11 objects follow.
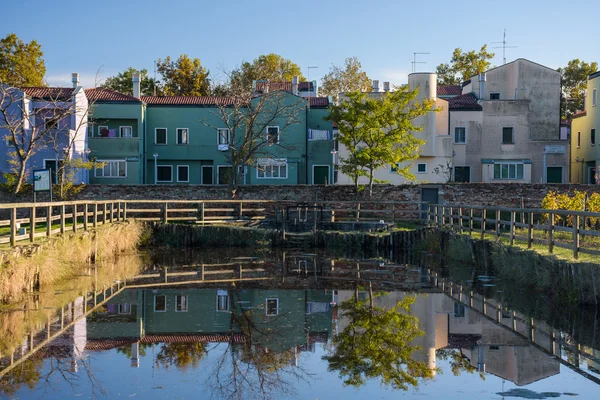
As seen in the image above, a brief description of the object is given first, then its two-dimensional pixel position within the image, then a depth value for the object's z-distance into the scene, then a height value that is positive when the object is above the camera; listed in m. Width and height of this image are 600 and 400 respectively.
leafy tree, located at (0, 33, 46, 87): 62.06 +8.59
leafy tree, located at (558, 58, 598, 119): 75.12 +8.78
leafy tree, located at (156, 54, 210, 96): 71.19 +8.51
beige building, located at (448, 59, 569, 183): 54.56 +2.29
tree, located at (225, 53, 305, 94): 69.19 +9.45
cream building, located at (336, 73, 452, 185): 52.69 +1.91
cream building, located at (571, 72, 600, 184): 55.25 +2.85
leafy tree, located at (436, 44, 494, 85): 74.38 +10.24
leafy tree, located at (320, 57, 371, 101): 74.56 +8.74
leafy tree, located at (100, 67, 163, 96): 71.88 +8.31
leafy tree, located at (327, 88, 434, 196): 45.19 +2.72
